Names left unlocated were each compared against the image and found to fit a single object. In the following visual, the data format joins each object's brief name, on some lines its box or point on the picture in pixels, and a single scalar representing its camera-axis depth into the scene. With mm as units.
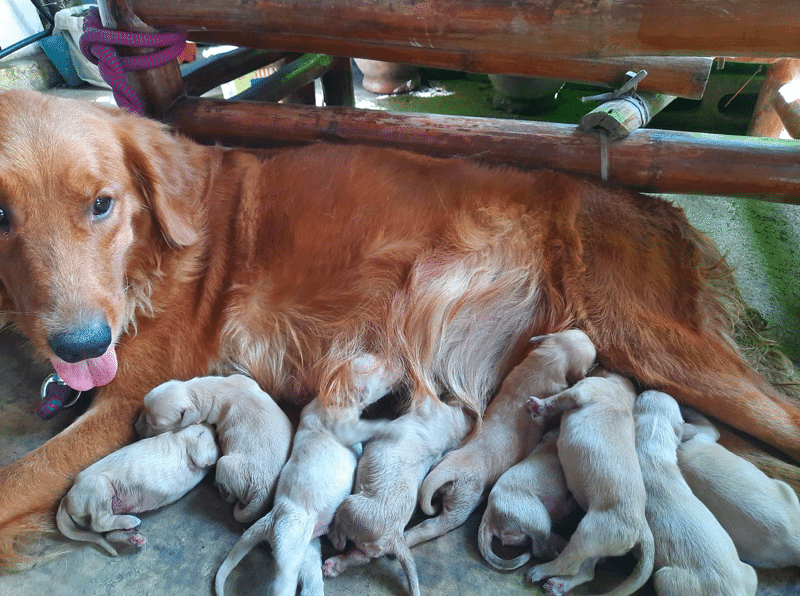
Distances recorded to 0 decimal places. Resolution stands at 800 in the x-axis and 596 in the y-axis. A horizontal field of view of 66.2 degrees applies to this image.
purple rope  726
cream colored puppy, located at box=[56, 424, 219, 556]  535
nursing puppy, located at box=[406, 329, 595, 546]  545
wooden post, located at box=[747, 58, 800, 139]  1040
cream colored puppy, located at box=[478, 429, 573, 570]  513
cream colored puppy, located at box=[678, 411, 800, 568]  479
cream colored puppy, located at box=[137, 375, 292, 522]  549
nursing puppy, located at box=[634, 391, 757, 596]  450
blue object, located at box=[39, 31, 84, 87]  1688
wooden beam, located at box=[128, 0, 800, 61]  554
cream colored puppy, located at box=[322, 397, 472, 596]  506
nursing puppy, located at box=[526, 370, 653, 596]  475
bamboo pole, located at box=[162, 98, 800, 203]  662
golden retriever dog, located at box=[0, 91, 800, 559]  610
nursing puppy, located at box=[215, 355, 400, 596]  486
